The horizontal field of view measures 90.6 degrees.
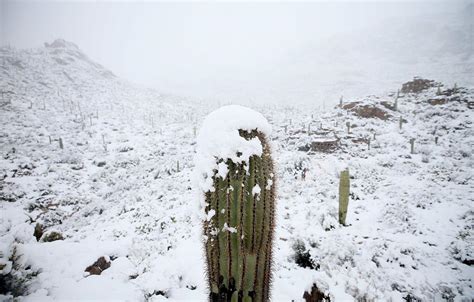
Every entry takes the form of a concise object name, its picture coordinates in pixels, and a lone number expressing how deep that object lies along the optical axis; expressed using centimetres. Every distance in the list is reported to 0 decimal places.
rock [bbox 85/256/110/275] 408
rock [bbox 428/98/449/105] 1582
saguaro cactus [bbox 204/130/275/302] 192
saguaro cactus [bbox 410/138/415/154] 1124
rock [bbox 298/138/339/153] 1250
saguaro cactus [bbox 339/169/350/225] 660
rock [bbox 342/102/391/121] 1589
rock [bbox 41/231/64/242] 538
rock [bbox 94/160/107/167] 1248
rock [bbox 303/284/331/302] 344
